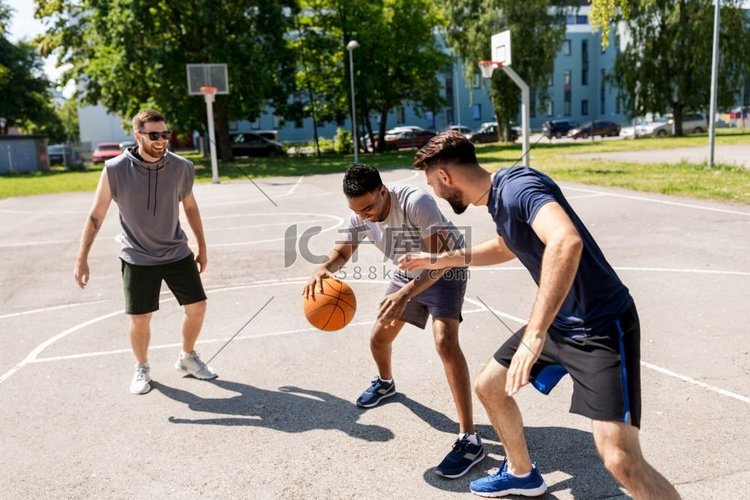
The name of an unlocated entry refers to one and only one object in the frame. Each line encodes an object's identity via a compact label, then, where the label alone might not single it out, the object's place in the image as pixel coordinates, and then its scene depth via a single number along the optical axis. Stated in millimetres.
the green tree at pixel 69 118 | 82312
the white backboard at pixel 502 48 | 21609
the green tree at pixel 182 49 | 33344
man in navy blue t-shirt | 2797
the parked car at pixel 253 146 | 47438
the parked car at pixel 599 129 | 57031
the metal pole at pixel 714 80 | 20281
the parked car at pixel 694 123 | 51531
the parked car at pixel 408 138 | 50344
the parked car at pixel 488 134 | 53281
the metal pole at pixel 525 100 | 20259
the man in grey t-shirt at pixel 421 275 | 4098
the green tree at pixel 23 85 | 50656
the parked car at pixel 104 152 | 48128
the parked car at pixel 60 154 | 47938
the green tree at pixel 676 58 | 41250
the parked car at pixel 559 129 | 56794
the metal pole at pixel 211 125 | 26728
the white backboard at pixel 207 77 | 28812
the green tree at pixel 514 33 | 43562
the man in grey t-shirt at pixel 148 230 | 5379
